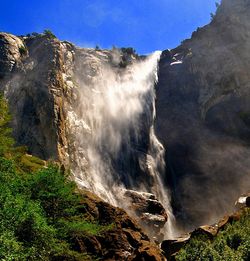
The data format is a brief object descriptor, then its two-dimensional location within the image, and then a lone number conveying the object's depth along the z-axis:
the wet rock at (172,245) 23.75
